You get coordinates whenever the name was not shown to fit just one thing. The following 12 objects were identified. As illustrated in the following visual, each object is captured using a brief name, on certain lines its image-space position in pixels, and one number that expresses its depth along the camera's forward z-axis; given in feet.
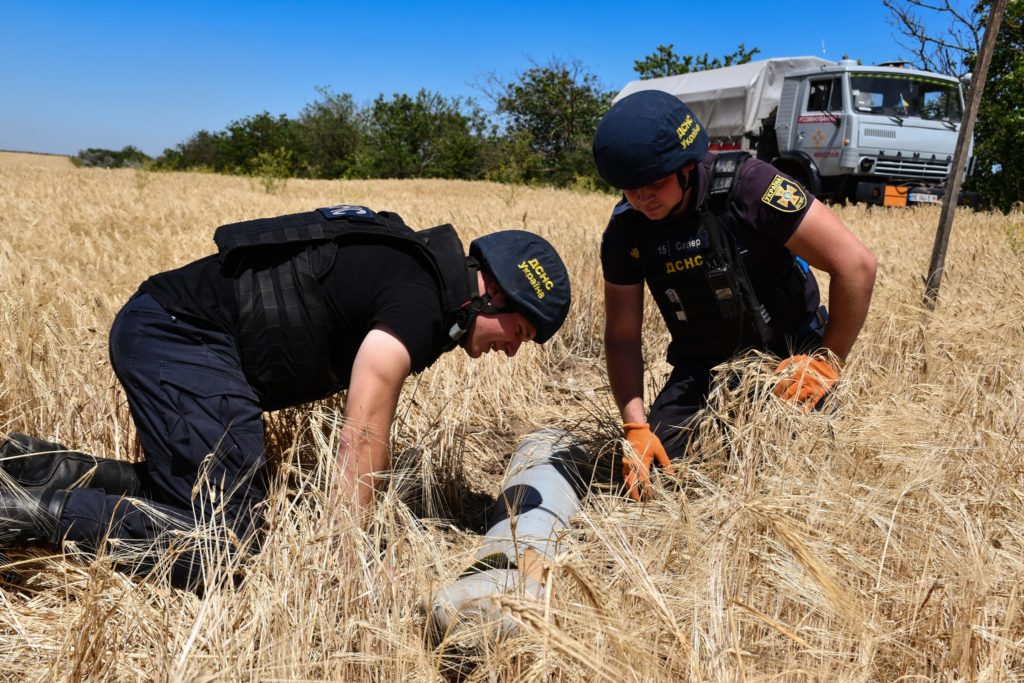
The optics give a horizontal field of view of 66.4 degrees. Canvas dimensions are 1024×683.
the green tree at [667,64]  134.10
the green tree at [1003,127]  57.21
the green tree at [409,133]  157.48
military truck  44.93
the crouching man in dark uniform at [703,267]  9.18
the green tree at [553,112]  128.36
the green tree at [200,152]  206.49
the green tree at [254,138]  194.42
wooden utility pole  13.38
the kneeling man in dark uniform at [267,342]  7.26
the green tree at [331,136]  186.50
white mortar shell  6.35
